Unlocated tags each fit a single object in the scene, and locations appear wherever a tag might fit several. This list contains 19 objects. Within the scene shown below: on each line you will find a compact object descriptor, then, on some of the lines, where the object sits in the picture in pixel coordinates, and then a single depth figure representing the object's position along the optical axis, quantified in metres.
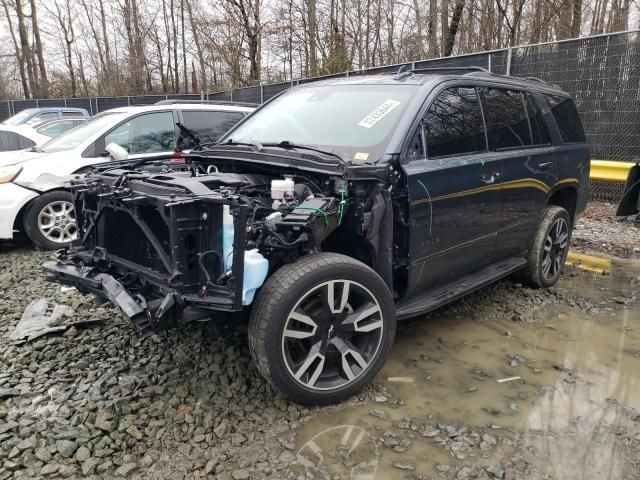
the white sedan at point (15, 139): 9.70
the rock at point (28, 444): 2.58
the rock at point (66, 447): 2.55
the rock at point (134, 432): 2.67
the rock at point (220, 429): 2.72
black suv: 2.70
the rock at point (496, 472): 2.46
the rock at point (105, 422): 2.73
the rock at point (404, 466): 2.52
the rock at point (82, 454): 2.52
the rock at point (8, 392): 3.06
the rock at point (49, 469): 2.43
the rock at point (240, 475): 2.42
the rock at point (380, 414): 2.92
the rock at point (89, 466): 2.43
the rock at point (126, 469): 2.43
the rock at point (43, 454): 2.51
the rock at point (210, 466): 2.46
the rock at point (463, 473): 2.46
